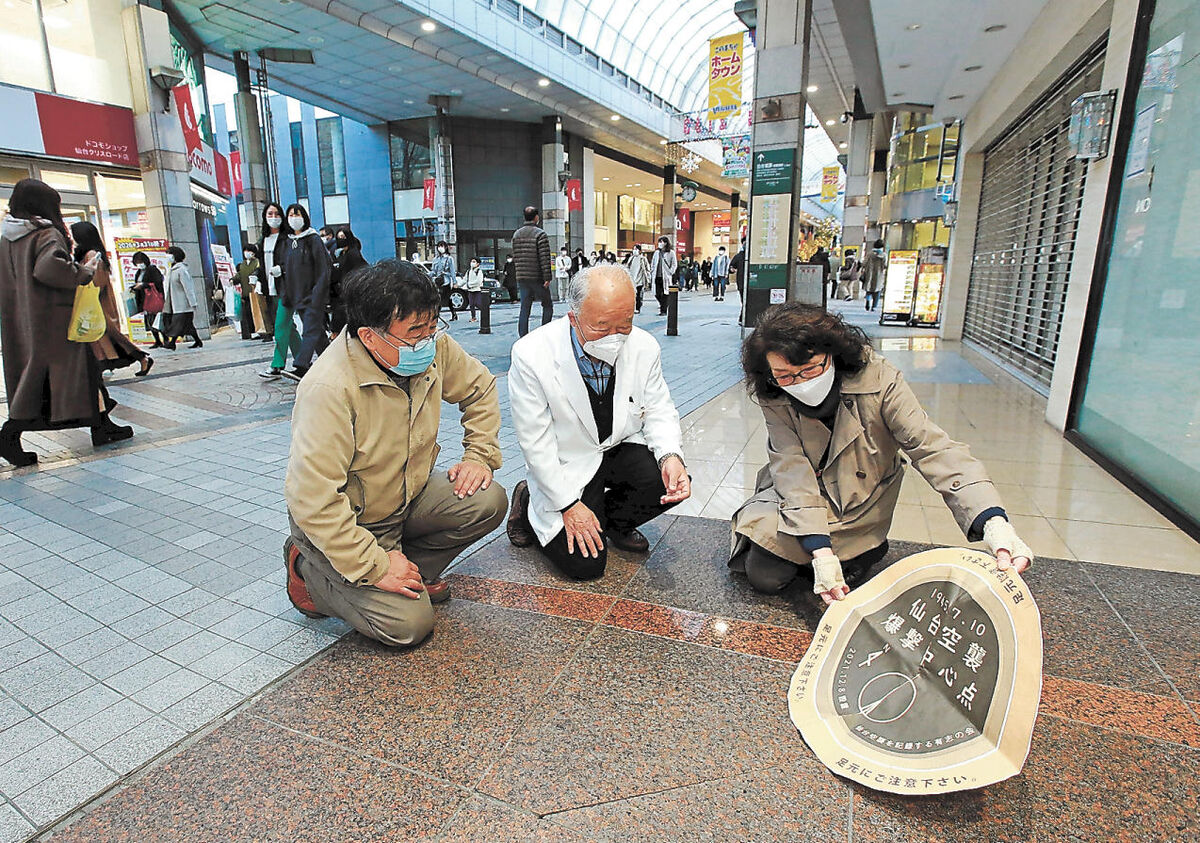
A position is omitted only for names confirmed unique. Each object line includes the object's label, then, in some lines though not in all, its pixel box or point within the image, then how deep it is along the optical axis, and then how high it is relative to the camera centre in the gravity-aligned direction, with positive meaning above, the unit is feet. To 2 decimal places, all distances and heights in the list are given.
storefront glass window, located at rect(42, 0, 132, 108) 33.14 +10.37
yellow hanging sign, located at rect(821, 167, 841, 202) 102.17 +11.90
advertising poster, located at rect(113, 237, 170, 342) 34.53 -0.67
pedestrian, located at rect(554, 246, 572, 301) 51.83 -0.44
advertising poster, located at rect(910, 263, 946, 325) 42.73 -2.09
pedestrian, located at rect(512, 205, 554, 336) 30.19 -0.10
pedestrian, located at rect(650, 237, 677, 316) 44.78 -0.37
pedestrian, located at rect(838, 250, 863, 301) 75.36 -1.59
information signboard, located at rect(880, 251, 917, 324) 45.88 -1.63
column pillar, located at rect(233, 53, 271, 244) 48.70 +8.06
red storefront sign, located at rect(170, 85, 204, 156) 36.88 +7.76
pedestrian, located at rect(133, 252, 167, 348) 33.86 -1.46
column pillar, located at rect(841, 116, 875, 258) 67.21 +8.44
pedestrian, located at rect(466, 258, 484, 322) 45.34 -1.33
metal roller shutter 20.37 +1.15
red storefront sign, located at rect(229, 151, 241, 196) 57.36 +7.67
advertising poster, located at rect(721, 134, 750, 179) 80.35 +12.77
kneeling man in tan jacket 6.46 -2.25
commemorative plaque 4.79 -3.28
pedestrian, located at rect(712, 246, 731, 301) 72.95 -1.27
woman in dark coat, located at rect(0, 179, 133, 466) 13.23 -1.28
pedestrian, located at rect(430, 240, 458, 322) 50.57 -0.84
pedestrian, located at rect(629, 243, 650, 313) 49.32 -0.57
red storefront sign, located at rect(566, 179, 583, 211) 77.66 +7.47
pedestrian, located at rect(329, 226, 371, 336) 23.20 -0.02
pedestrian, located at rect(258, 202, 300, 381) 22.06 -0.95
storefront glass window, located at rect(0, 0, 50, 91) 31.37 +9.71
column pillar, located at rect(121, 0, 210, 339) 34.60 +5.92
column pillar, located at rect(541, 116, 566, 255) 74.59 +7.79
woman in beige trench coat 6.69 -2.08
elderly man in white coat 8.29 -2.13
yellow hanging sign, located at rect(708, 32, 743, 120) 43.29 +11.90
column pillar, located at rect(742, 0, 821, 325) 32.22 +5.84
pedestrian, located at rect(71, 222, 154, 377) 16.59 -1.40
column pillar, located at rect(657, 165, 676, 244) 106.63 +9.73
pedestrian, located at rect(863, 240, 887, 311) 66.95 -1.30
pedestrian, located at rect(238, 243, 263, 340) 37.24 -1.83
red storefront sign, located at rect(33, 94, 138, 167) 32.24 +6.22
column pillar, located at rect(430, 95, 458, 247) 68.03 +8.56
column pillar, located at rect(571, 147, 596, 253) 82.07 +6.44
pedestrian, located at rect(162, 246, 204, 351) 33.81 -2.14
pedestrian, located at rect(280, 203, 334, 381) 21.36 -0.63
